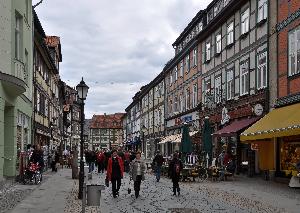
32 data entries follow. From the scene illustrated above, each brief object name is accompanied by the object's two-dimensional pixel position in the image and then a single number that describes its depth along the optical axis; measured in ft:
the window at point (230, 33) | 102.53
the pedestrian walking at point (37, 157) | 77.25
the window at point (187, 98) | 142.82
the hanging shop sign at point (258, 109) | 84.02
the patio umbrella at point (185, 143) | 94.99
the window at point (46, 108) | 141.12
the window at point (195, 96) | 133.16
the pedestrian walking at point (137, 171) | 58.08
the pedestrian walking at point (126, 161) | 118.73
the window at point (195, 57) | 134.02
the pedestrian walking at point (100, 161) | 116.16
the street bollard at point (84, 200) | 38.34
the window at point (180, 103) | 153.28
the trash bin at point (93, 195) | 38.01
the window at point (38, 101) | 114.83
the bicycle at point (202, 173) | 87.51
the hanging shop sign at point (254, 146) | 83.71
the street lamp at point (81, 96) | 54.08
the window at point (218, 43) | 110.32
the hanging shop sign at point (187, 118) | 139.13
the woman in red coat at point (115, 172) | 58.39
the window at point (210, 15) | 125.29
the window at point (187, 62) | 142.49
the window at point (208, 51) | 119.73
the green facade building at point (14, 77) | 61.62
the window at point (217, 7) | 117.69
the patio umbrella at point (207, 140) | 88.06
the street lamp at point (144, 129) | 234.07
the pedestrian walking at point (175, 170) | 59.67
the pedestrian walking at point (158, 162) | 84.56
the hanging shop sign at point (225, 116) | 100.90
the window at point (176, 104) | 162.30
